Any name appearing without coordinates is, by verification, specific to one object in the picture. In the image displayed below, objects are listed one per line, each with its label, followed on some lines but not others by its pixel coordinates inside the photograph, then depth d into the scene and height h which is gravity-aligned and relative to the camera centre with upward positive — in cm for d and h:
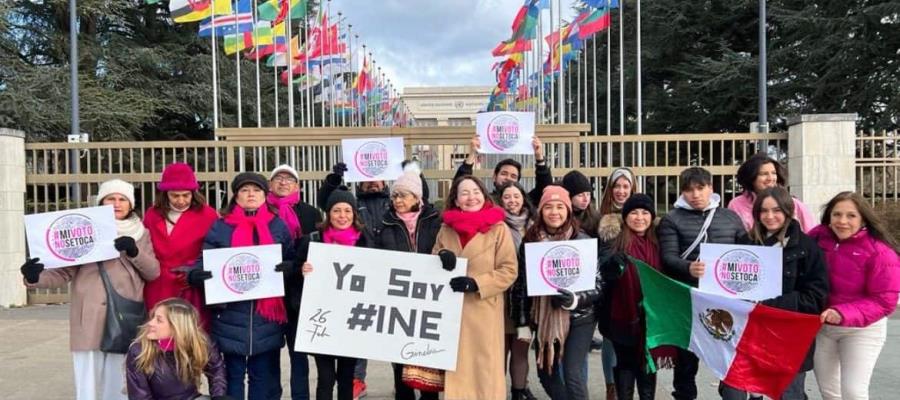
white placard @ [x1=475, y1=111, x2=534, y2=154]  612 +49
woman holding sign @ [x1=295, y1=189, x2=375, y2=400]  448 -33
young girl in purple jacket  376 -93
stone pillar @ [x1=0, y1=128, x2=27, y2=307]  914 -29
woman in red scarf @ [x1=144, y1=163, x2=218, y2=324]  444 -29
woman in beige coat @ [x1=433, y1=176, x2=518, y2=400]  423 -61
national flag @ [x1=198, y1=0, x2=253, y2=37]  1648 +410
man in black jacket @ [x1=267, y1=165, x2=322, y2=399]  507 -11
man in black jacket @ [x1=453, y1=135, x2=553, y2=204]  538 +11
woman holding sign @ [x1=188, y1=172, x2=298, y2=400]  436 -81
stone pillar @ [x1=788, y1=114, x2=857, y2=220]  848 +33
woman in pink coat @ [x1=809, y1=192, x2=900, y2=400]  393 -66
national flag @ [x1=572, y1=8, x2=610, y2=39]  1792 +436
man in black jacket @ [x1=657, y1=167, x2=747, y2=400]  443 -28
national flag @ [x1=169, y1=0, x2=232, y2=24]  1552 +421
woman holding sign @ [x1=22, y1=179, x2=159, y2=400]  427 -63
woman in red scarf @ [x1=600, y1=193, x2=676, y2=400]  452 -79
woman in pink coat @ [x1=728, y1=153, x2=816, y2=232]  479 +0
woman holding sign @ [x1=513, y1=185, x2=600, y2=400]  436 -87
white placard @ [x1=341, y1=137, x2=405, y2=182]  613 +27
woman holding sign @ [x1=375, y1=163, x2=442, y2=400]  450 -26
